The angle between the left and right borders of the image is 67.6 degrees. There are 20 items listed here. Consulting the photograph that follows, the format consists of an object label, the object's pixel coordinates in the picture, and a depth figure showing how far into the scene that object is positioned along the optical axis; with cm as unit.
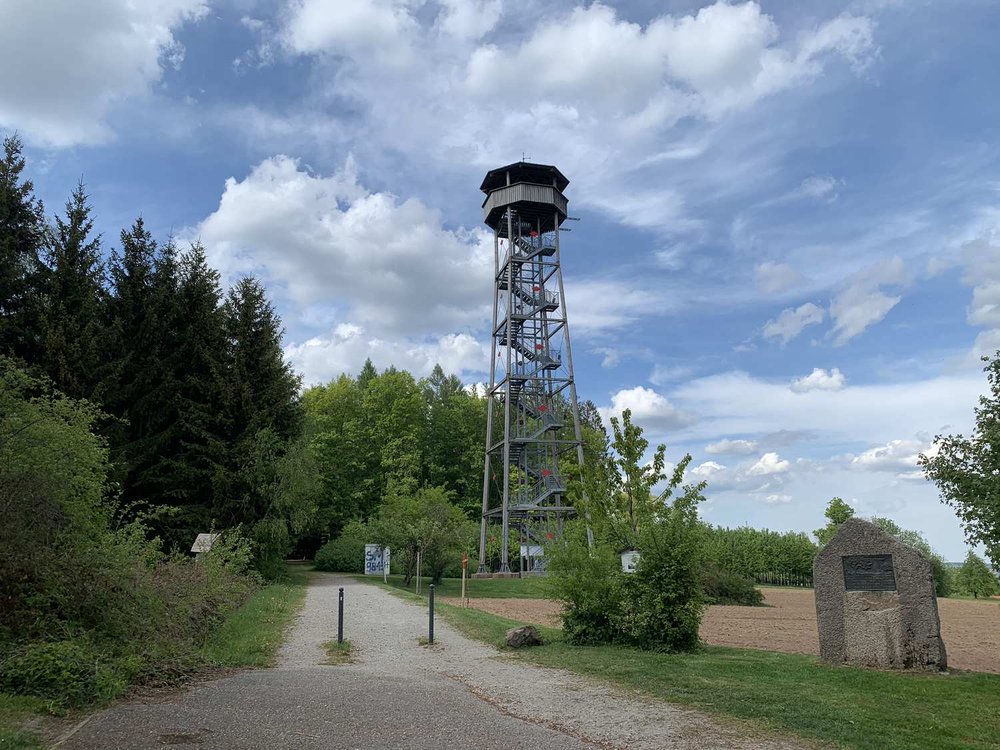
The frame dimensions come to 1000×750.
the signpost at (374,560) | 4247
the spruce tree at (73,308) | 2683
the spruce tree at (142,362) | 3042
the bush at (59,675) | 783
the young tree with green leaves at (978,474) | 978
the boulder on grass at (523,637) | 1318
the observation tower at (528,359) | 4150
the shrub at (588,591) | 1345
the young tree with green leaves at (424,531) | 3306
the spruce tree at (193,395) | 3173
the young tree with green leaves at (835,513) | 5419
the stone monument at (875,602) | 1098
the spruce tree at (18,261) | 2666
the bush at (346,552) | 4722
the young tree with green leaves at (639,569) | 1288
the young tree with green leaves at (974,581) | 4350
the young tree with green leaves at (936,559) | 4959
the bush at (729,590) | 3181
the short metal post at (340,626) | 1415
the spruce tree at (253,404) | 3272
